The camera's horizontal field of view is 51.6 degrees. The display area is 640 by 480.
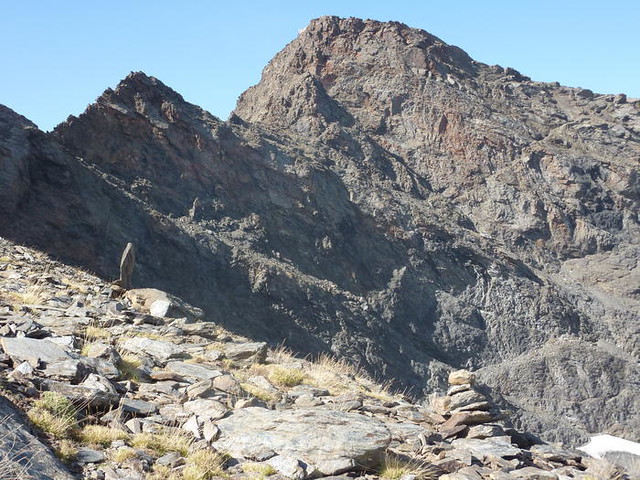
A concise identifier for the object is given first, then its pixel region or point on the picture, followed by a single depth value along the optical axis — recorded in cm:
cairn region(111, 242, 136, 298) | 1716
